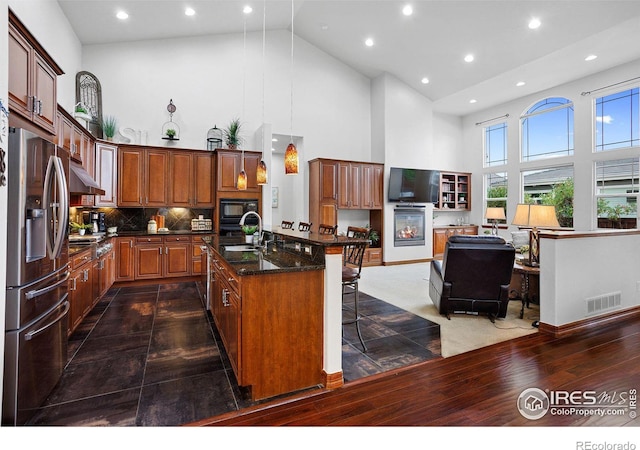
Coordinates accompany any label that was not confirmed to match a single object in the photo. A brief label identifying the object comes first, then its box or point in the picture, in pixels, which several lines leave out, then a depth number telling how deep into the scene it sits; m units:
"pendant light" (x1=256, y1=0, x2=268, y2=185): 3.66
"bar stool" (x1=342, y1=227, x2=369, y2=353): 3.10
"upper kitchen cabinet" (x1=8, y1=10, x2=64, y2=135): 2.11
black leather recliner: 3.52
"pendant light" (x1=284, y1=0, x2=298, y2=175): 2.99
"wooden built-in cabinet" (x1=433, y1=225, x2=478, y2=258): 8.67
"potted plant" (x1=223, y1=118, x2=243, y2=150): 6.10
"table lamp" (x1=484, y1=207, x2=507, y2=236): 7.48
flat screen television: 7.75
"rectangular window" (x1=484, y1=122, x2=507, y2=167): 8.77
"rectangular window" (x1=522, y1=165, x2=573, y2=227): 7.33
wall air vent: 3.50
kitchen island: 2.14
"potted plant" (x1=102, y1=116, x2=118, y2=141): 5.43
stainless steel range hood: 3.54
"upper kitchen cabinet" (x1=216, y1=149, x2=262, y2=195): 5.91
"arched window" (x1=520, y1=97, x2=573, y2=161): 7.31
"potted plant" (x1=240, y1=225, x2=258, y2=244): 3.69
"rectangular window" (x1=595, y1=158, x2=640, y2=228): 6.29
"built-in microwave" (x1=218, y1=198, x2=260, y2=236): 5.96
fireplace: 7.90
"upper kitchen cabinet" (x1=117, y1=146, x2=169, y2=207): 5.51
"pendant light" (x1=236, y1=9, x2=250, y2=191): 6.55
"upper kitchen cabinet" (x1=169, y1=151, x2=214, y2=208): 5.82
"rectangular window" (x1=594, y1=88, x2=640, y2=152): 6.26
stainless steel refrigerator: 1.81
